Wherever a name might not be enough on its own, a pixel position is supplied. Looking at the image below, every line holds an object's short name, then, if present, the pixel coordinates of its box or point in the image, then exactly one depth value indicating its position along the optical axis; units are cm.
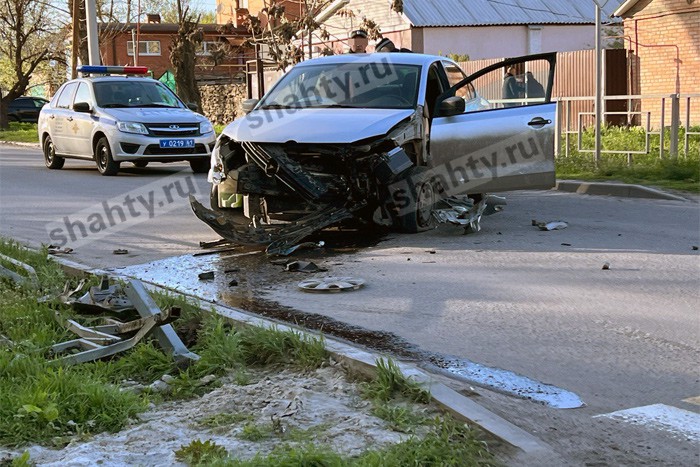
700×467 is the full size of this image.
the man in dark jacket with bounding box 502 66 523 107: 1602
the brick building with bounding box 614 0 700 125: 2453
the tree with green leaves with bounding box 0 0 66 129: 3975
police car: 1742
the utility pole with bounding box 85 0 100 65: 2644
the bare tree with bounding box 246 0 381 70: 2848
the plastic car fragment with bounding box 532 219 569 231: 1012
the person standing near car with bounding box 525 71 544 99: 1127
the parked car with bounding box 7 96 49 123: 5016
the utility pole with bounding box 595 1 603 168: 1448
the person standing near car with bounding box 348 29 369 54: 1375
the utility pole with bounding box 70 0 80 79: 3147
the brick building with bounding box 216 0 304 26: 5547
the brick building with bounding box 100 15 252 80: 5504
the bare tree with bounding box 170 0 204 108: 3244
